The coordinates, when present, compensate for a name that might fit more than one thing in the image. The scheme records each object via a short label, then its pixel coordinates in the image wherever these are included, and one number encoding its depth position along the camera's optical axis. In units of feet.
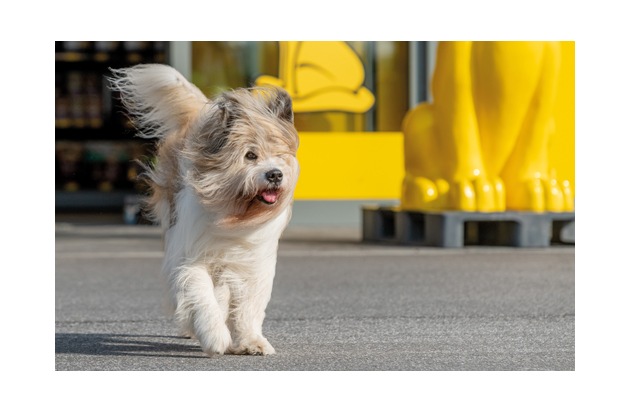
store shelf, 63.57
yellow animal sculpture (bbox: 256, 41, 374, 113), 47.80
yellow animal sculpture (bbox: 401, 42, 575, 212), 36.96
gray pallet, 37.06
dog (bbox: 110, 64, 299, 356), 17.33
